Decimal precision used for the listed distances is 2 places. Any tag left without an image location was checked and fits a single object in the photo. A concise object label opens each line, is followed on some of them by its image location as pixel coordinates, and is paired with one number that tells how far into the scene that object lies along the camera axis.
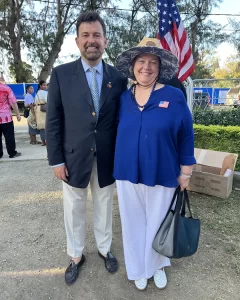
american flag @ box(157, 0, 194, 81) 4.20
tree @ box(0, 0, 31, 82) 18.08
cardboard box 3.68
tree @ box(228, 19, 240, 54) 19.01
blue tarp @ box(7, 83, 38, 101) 17.08
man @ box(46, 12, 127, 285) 1.91
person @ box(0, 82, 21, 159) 5.66
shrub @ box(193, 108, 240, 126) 6.18
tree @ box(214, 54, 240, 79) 42.53
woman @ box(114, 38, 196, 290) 1.78
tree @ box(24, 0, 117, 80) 18.36
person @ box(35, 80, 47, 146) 6.53
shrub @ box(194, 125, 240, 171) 4.55
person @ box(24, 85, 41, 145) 7.33
